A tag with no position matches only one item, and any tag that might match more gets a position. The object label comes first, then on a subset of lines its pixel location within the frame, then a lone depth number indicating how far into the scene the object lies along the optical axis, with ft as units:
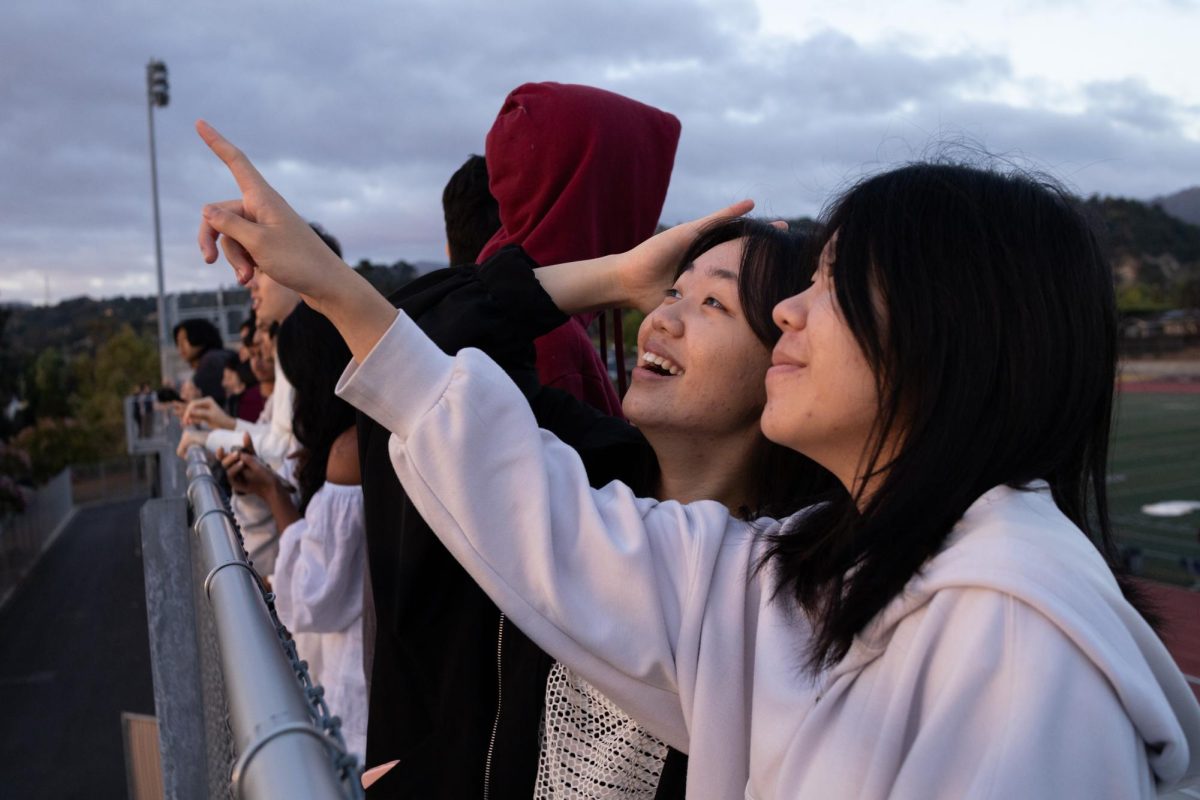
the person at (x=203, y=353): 21.38
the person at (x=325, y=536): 9.36
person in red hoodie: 4.99
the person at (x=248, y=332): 16.13
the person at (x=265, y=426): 12.16
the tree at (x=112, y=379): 181.06
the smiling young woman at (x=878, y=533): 3.04
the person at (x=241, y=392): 18.20
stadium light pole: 67.82
